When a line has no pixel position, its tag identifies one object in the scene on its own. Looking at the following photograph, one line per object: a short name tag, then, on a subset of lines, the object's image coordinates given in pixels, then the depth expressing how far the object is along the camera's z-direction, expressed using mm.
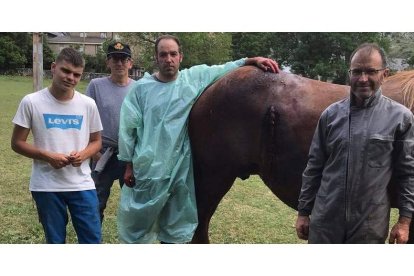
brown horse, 2779
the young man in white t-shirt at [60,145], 2348
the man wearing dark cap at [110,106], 3146
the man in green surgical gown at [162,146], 2875
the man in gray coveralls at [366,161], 1795
